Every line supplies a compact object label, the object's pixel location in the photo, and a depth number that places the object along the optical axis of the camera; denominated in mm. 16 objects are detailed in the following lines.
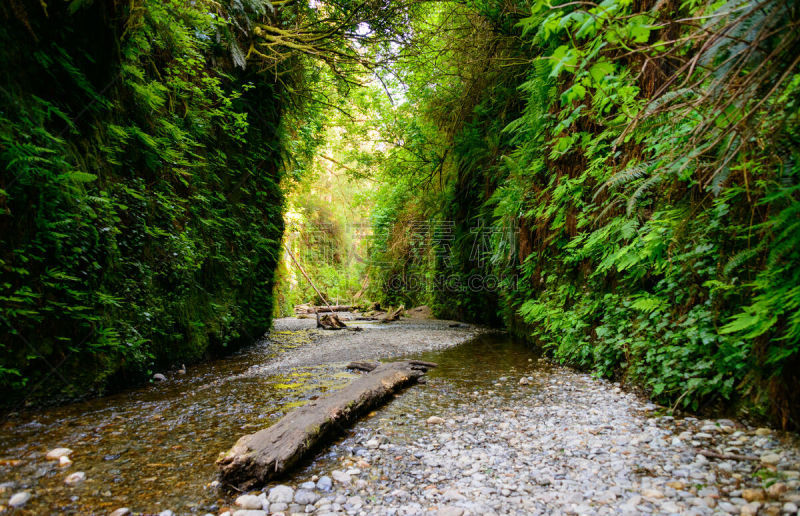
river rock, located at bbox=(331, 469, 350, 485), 2308
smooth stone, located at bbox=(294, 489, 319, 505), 2076
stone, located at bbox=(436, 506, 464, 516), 1921
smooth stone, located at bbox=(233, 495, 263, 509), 2012
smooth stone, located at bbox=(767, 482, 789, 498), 1731
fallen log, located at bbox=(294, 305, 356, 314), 17344
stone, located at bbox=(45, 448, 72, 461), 2400
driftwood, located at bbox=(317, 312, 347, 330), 10859
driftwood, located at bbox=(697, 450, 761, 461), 2074
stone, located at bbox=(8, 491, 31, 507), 1912
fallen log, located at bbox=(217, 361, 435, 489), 2229
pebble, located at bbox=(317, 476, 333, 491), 2223
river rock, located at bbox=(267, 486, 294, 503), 2078
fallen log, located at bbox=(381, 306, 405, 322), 13758
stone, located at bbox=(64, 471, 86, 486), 2168
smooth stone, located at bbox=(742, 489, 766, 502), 1736
